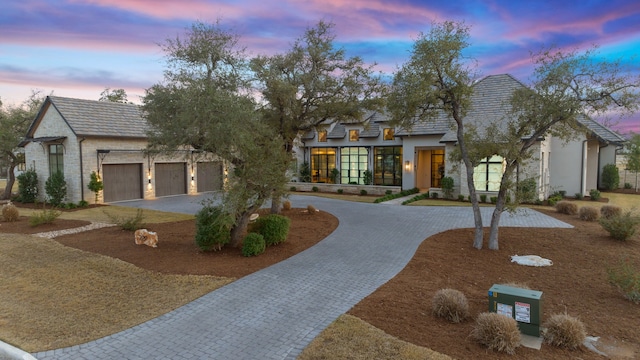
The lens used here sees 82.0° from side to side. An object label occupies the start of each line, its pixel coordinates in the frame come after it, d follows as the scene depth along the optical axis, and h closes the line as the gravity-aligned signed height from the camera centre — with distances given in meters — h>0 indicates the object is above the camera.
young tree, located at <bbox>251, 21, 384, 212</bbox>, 14.33 +3.17
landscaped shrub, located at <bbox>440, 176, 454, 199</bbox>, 21.59 -1.34
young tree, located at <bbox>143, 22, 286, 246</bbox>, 9.53 +1.29
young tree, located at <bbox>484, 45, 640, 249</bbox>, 9.36 +1.58
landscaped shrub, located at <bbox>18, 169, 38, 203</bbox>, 22.58 -1.32
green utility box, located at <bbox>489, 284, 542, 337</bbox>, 5.76 -2.31
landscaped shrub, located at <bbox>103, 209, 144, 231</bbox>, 13.63 -2.21
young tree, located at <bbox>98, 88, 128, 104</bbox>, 49.20 +9.42
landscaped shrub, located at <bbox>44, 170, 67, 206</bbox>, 20.77 -1.32
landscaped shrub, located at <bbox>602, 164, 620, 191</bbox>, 25.52 -0.93
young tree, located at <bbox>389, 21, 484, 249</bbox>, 10.01 +2.30
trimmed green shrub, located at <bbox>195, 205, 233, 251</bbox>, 10.14 -1.80
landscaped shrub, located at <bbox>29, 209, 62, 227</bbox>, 14.68 -2.17
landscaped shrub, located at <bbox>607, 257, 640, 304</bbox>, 7.15 -2.37
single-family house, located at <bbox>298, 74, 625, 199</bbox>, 21.33 +0.60
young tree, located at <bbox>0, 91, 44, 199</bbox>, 23.28 +2.27
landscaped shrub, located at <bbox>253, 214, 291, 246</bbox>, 11.03 -1.94
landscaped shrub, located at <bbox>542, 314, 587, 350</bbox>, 5.44 -2.55
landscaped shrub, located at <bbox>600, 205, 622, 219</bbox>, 14.52 -1.92
